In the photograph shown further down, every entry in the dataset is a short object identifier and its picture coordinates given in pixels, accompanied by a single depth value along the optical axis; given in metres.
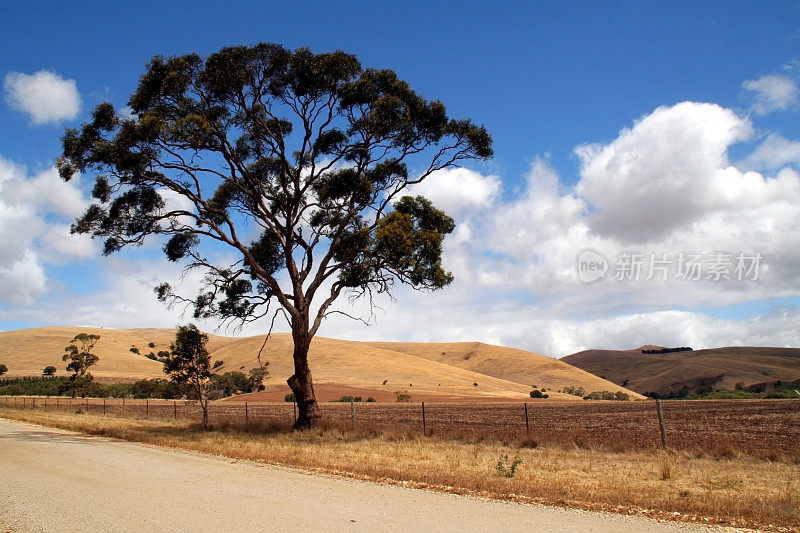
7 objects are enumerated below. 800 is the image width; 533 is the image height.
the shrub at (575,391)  91.81
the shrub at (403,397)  56.78
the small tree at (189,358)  30.14
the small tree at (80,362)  60.41
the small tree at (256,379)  75.81
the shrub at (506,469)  11.11
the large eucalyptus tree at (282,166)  21.14
